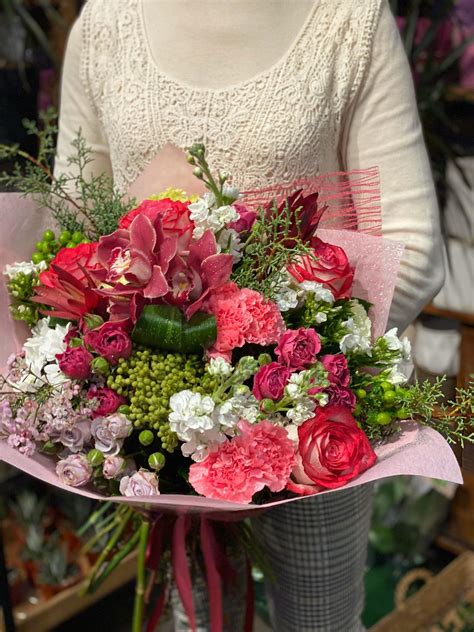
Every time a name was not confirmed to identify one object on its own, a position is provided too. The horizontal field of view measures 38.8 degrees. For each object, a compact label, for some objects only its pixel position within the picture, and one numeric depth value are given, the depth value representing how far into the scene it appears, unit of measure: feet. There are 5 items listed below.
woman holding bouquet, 2.90
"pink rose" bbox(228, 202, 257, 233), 2.38
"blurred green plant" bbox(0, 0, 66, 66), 5.77
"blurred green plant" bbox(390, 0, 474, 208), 5.71
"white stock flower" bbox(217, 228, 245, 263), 2.31
